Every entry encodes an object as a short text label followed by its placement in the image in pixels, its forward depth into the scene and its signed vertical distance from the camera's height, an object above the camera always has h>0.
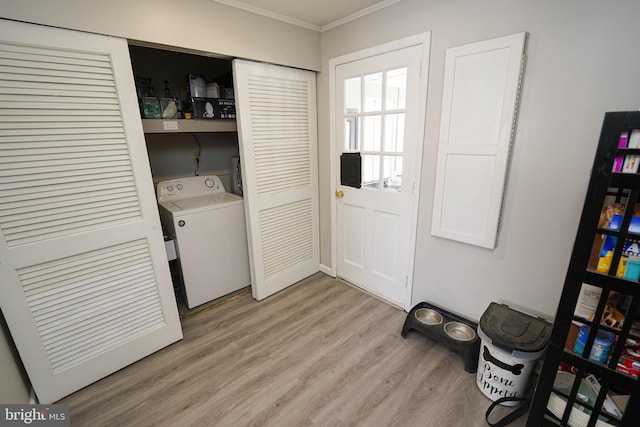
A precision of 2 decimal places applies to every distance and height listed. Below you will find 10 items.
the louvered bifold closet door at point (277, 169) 2.13 -0.21
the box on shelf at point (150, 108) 1.96 +0.28
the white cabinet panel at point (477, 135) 1.48 +0.03
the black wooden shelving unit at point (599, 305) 0.89 -0.61
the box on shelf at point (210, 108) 2.13 +0.29
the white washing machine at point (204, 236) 2.18 -0.75
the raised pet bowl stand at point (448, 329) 1.69 -1.25
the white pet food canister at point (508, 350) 1.38 -1.07
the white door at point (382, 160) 1.92 -0.14
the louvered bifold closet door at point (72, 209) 1.32 -0.33
